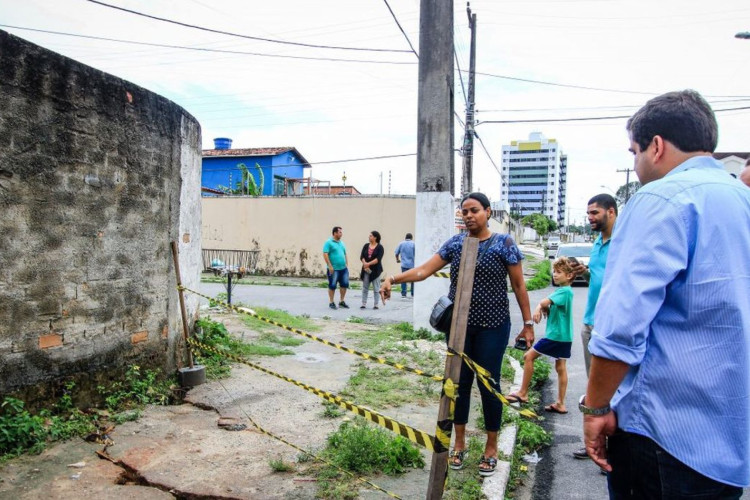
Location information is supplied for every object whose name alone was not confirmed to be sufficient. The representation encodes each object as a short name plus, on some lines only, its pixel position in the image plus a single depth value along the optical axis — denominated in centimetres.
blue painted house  3516
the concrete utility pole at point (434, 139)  797
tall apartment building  14325
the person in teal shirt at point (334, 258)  1145
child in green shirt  491
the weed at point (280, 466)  354
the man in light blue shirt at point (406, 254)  1301
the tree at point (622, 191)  7132
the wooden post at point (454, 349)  277
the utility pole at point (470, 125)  1653
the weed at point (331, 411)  470
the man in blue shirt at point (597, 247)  412
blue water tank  3884
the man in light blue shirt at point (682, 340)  160
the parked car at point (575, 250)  2038
